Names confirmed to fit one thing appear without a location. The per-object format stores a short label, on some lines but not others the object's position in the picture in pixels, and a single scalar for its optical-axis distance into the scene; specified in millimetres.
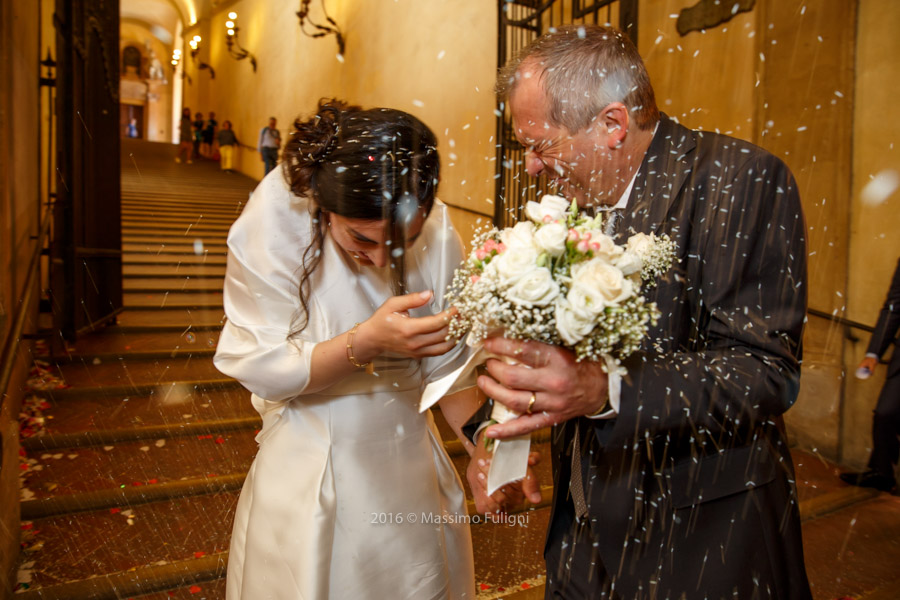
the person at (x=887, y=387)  1896
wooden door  4031
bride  1188
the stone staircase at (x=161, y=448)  2154
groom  926
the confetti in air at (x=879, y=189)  2344
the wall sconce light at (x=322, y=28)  2084
